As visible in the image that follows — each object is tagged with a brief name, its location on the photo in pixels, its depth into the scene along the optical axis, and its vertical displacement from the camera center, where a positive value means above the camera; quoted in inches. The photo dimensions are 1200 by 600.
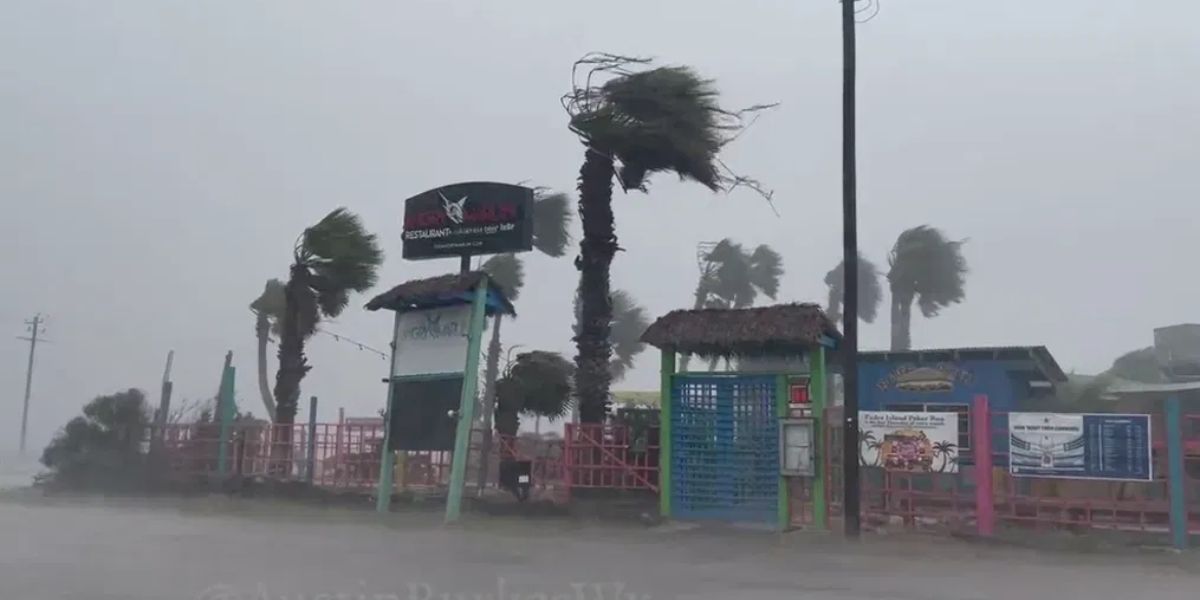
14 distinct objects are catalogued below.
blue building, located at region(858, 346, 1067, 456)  1051.3 +91.4
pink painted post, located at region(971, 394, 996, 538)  655.1 -0.6
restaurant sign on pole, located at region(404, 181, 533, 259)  835.4 +172.8
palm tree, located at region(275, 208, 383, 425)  1094.4 +163.1
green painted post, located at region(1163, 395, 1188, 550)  605.0 +7.1
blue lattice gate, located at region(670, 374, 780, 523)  729.6 +14.3
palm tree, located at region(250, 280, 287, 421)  1576.0 +190.3
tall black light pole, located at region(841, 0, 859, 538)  673.6 +109.3
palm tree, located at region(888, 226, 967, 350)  1863.9 +316.7
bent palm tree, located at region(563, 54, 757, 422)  863.7 +231.6
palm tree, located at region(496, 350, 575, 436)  979.9 +62.0
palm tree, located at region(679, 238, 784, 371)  2022.6 +341.2
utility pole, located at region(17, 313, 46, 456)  2573.8 +172.9
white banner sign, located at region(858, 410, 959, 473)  687.1 +21.1
